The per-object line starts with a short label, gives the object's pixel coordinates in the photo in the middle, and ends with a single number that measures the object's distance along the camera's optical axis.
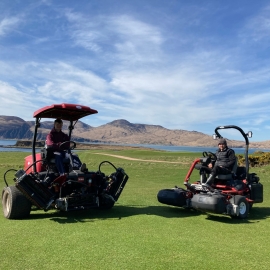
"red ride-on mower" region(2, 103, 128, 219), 7.94
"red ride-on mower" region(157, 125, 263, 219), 8.35
